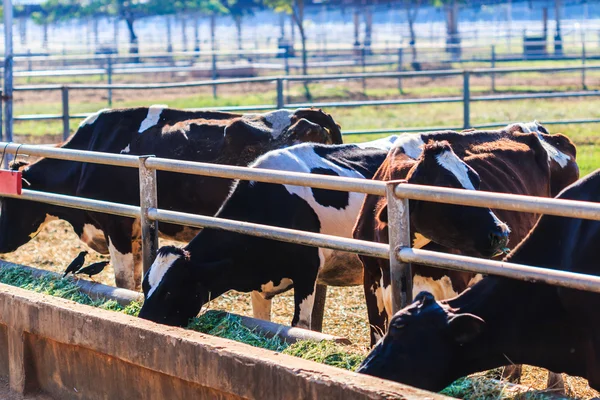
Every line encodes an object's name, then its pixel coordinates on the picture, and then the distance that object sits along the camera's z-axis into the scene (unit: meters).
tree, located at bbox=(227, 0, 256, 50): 55.78
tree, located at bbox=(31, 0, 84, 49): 58.34
